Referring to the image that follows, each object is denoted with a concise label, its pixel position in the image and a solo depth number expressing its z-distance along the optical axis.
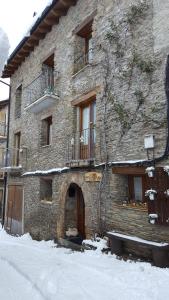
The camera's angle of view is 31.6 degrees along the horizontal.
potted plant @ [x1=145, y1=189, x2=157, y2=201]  6.11
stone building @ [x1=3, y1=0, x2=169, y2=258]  6.54
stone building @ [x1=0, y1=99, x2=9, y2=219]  17.97
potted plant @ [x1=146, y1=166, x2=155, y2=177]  6.20
